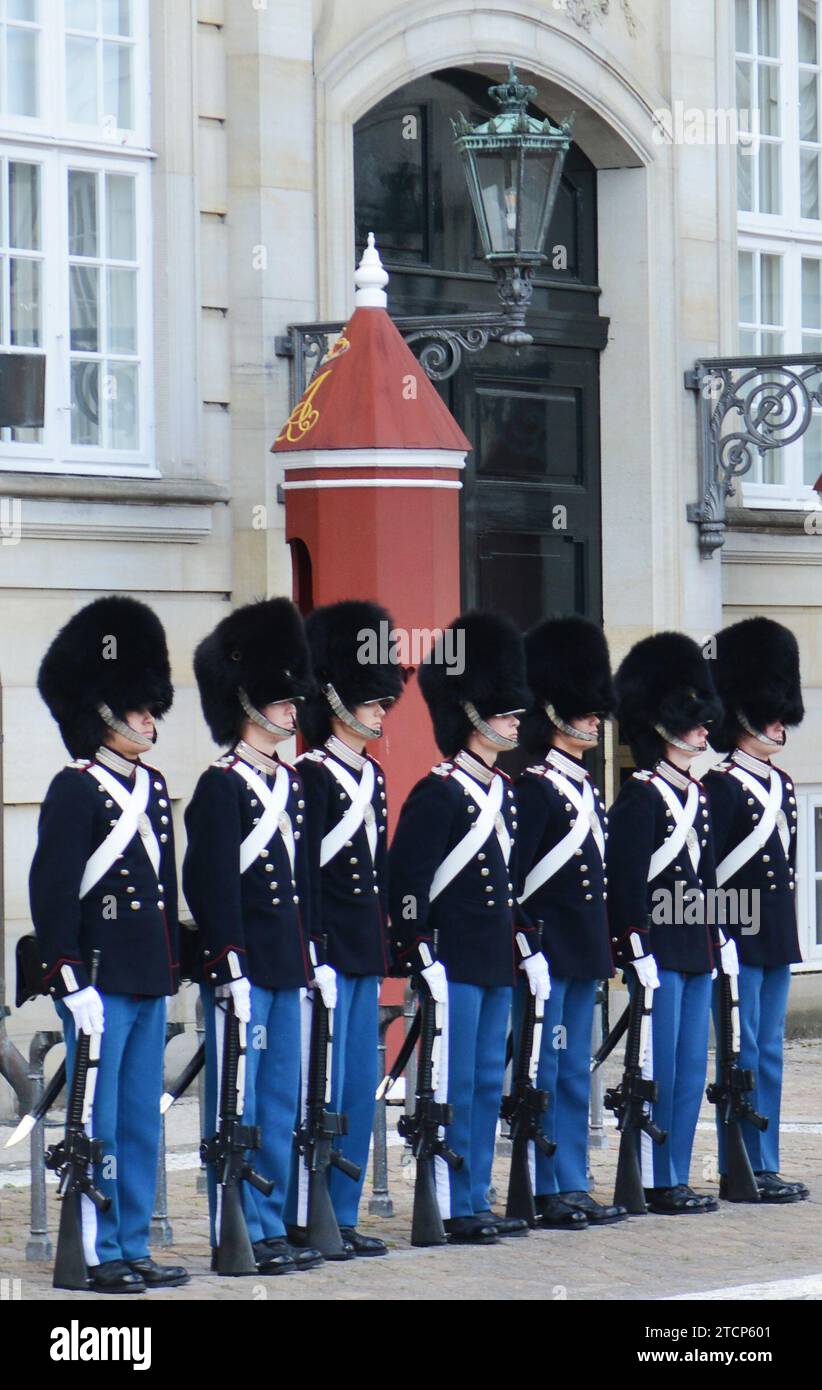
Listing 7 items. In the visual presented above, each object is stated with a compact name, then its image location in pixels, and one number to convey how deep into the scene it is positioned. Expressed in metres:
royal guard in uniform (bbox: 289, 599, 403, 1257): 15.03
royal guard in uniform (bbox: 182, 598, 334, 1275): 14.27
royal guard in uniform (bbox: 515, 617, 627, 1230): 15.88
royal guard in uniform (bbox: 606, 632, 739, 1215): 16.28
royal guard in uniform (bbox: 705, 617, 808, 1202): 17.02
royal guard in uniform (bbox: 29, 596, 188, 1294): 13.76
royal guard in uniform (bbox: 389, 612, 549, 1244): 15.32
